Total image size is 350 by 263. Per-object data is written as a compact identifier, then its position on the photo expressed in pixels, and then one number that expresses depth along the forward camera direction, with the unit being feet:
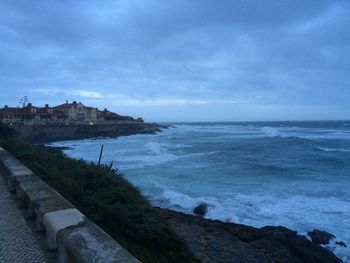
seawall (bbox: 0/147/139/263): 9.43
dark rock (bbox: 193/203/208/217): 47.74
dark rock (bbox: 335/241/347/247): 37.20
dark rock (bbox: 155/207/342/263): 32.63
